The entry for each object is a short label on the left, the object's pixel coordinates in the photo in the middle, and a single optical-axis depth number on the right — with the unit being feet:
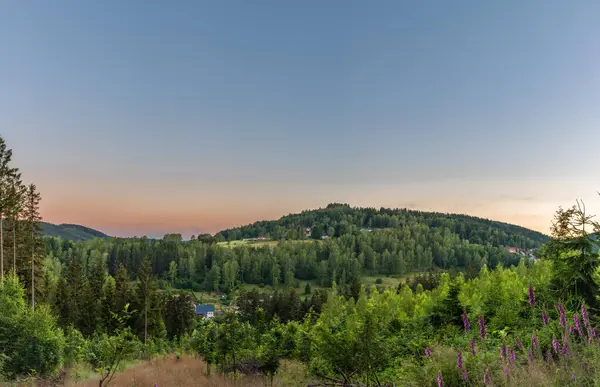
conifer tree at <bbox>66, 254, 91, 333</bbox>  173.27
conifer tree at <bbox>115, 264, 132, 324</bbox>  173.27
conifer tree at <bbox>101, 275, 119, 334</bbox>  166.64
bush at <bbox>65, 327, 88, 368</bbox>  78.50
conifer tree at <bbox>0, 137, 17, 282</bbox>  103.76
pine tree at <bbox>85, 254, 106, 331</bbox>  177.58
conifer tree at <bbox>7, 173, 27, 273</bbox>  107.78
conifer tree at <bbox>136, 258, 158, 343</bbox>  165.17
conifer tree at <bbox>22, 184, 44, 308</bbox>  131.44
